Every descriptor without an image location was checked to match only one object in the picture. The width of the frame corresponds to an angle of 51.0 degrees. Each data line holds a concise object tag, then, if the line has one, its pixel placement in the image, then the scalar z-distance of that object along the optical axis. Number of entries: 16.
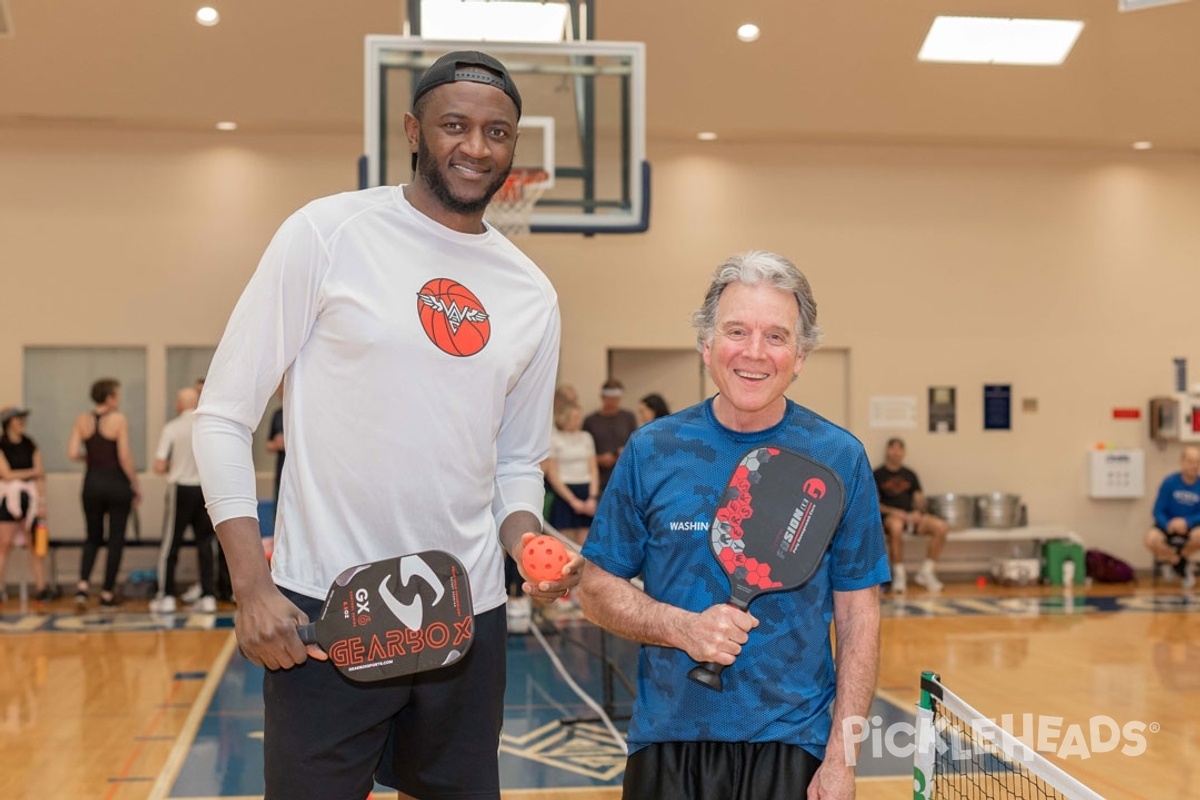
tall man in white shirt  2.32
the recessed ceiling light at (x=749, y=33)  12.40
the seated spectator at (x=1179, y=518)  13.73
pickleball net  2.88
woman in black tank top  12.18
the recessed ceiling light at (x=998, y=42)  13.12
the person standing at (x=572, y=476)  11.78
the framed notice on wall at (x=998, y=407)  15.24
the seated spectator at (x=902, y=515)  14.09
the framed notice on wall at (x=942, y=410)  15.09
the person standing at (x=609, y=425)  13.30
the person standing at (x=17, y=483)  12.34
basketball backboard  8.38
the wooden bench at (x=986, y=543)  14.66
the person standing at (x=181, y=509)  12.05
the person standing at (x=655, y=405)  12.62
